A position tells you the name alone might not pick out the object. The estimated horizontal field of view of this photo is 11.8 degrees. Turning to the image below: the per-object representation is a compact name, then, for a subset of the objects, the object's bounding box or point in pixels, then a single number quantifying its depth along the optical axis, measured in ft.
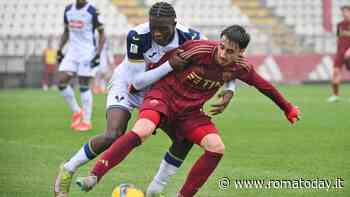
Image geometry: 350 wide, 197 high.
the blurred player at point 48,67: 185.52
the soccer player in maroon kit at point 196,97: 48.29
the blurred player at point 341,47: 136.59
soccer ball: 48.29
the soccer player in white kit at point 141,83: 50.03
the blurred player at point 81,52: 94.82
